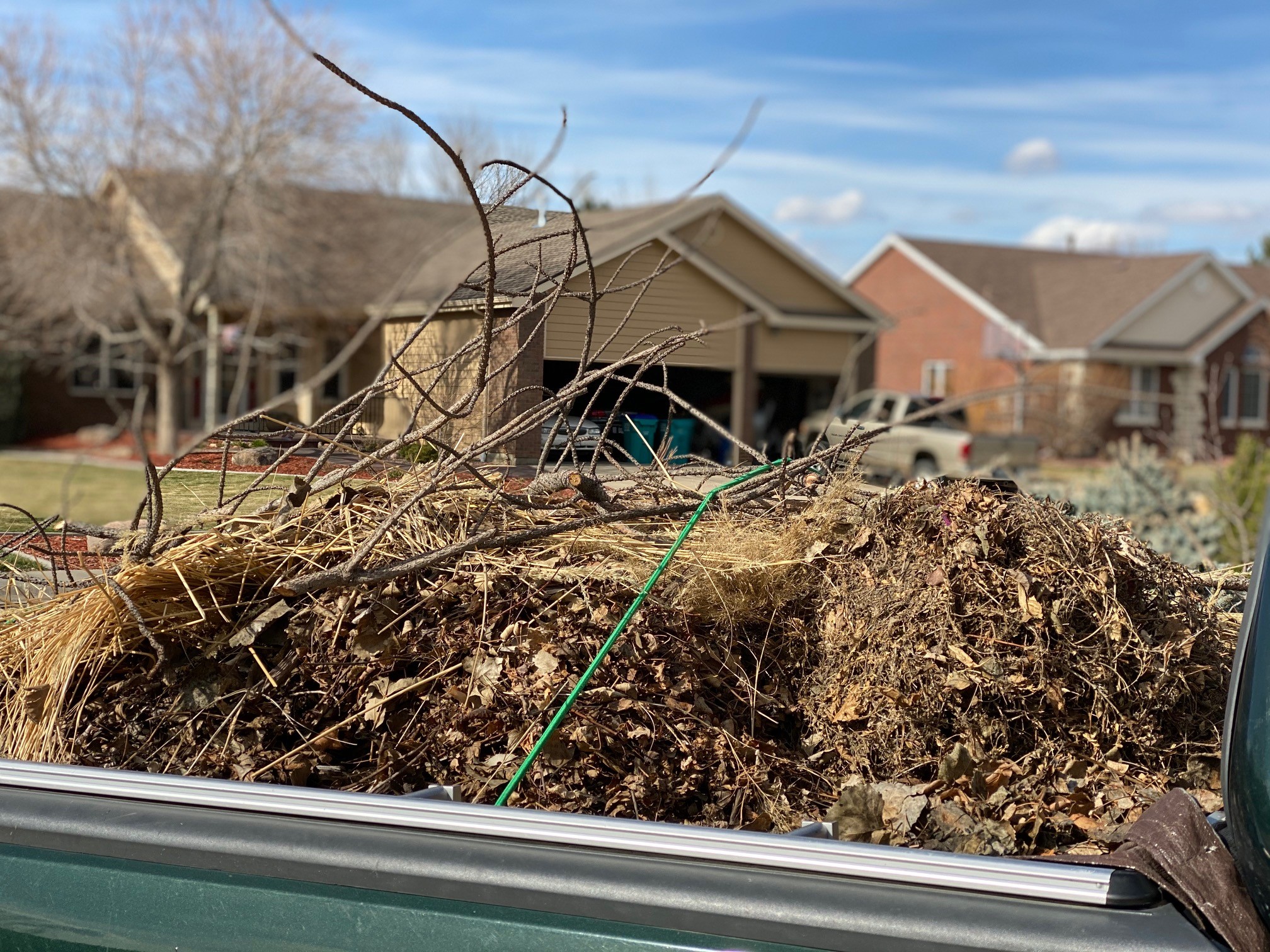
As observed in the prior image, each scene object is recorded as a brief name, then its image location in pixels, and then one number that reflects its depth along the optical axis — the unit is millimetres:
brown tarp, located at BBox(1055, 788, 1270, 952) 1333
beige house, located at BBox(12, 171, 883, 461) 13859
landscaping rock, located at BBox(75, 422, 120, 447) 25438
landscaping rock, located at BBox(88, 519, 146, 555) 2773
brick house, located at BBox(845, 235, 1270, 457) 34375
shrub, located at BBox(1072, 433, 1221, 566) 9461
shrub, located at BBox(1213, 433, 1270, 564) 9266
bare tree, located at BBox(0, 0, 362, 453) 23625
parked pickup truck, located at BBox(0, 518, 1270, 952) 1387
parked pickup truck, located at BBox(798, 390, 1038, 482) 21000
